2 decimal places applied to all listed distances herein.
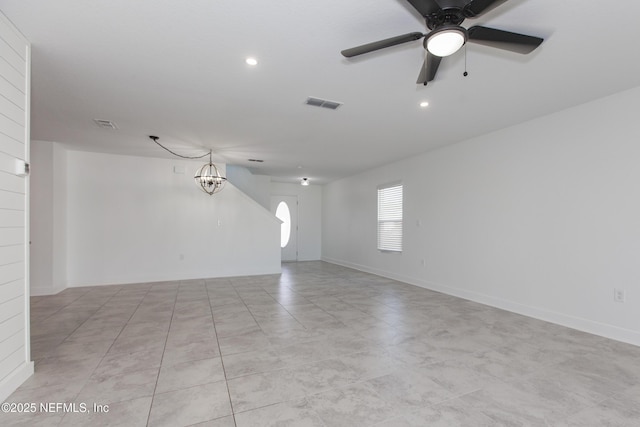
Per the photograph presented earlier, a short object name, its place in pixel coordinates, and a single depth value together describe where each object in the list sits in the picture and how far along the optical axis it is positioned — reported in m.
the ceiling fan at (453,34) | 1.65
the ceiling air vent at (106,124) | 4.09
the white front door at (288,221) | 9.45
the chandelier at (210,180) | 5.90
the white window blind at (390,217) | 6.52
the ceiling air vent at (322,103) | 3.37
